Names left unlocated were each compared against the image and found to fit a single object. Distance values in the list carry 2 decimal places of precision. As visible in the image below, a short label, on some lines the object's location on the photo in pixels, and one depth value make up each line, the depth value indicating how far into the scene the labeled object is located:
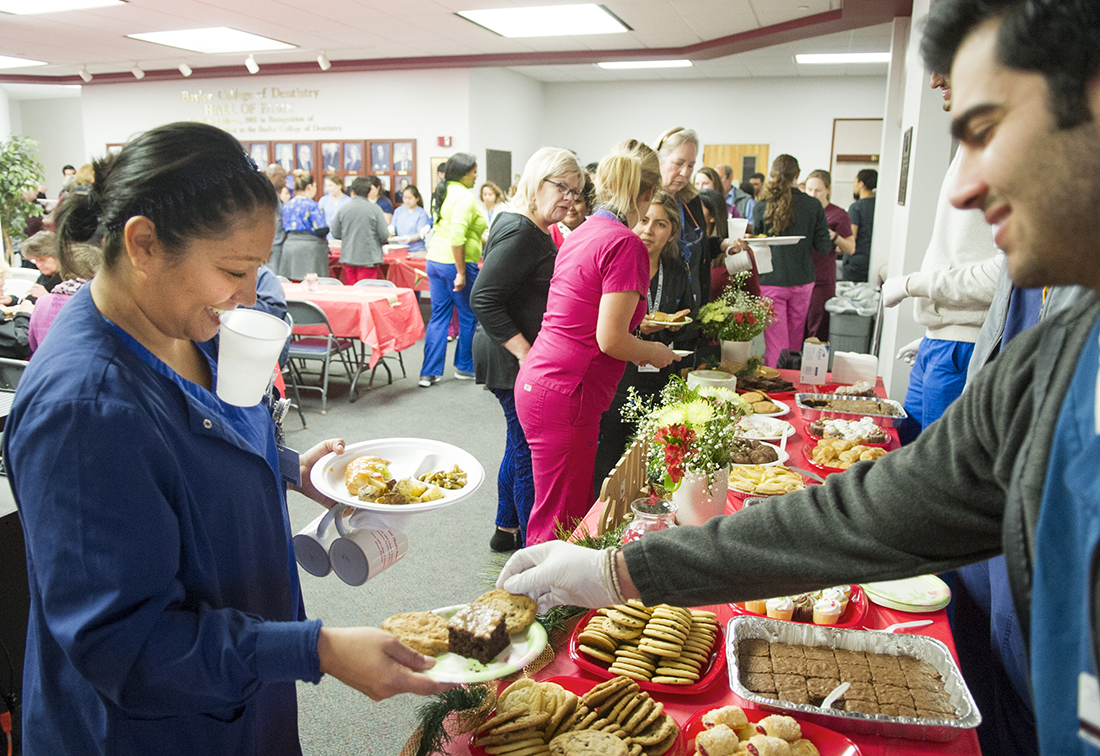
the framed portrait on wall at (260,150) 10.86
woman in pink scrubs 2.31
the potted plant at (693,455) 1.75
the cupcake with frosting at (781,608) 1.42
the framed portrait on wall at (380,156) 10.25
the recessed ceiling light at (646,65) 9.53
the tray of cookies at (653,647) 1.25
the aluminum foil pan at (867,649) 1.11
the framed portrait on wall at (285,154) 10.71
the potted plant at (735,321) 3.25
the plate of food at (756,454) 2.23
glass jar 1.66
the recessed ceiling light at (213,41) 8.39
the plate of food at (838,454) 2.27
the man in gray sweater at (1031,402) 0.61
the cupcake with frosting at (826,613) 1.44
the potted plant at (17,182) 6.71
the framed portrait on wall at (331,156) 10.51
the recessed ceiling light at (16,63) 10.17
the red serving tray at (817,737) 1.10
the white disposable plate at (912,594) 1.49
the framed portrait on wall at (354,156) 10.41
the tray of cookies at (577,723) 1.08
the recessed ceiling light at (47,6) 7.05
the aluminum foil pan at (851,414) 2.76
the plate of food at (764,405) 2.81
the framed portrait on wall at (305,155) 10.61
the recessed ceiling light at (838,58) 8.88
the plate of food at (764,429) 2.49
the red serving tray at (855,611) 1.44
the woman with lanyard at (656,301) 2.96
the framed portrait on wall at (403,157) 10.12
